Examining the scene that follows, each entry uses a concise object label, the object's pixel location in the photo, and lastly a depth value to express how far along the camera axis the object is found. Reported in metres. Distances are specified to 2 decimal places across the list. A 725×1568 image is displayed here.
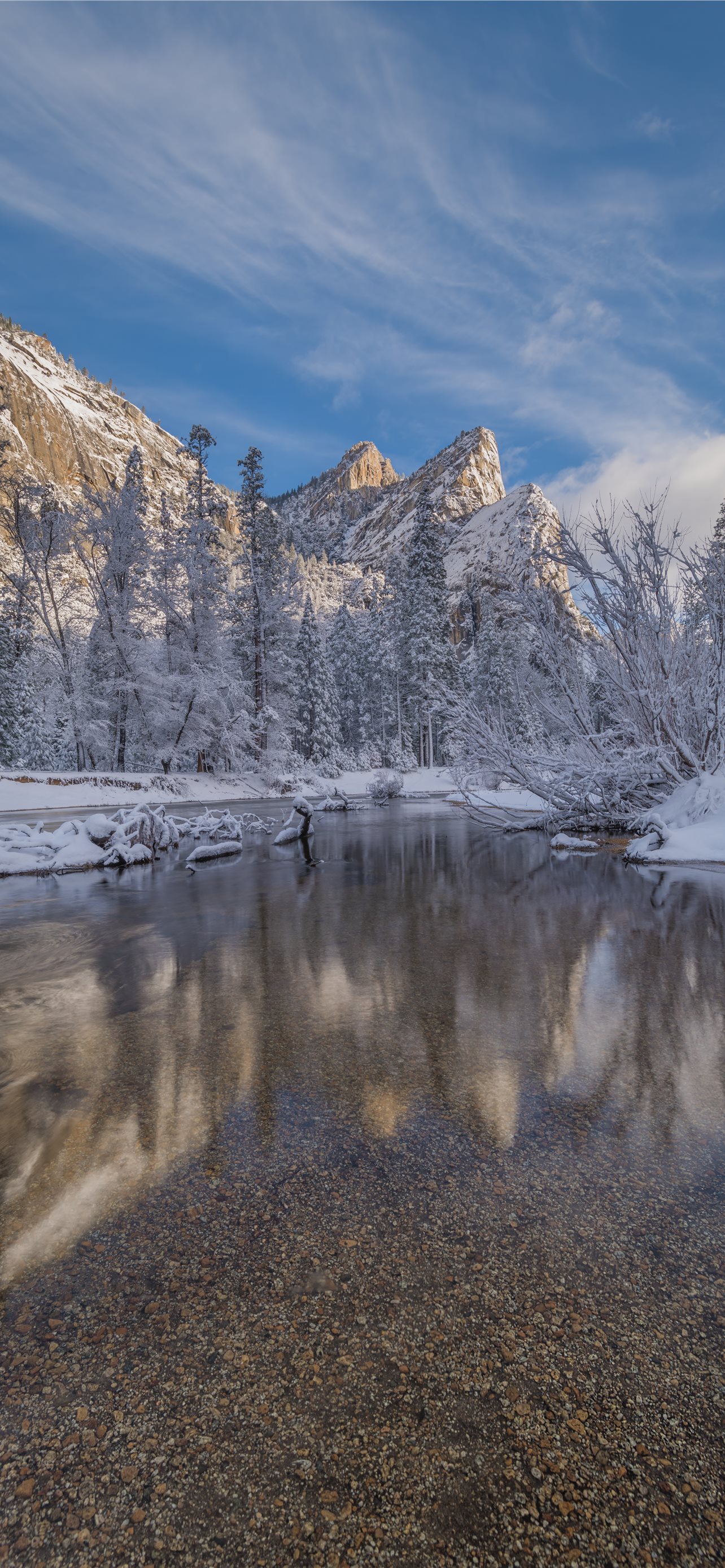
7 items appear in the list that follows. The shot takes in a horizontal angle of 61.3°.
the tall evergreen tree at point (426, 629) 43.69
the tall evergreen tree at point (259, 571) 35.16
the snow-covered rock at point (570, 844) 12.38
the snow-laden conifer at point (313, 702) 45.31
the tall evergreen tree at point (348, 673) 56.88
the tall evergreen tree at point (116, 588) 27.92
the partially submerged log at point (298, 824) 14.31
